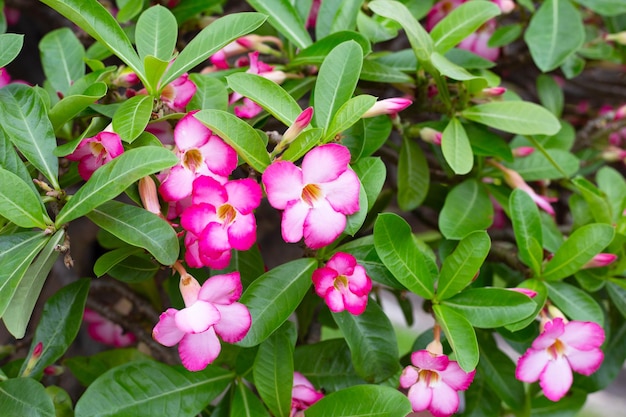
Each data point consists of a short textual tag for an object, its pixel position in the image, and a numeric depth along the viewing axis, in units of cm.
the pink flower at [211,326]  85
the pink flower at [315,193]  84
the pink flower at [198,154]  85
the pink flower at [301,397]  94
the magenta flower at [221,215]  84
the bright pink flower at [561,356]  94
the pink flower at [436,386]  91
